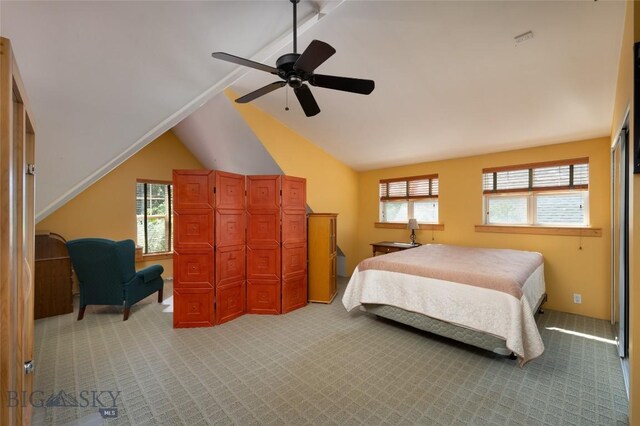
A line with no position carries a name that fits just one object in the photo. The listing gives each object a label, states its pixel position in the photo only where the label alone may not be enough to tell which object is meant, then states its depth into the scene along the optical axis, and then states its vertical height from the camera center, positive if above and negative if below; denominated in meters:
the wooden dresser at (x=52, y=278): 3.57 -0.90
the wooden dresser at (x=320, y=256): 4.26 -0.72
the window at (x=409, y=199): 5.19 +0.24
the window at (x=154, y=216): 5.39 -0.09
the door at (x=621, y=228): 2.28 -0.17
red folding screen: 3.34 -0.46
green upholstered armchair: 3.36 -0.77
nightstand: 4.94 -0.66
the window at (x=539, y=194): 3.72 +0.26
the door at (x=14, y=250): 0.90 -0.15
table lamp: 5.09 -0.30
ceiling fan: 1.66 +0.97
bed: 2.37 -0.87
